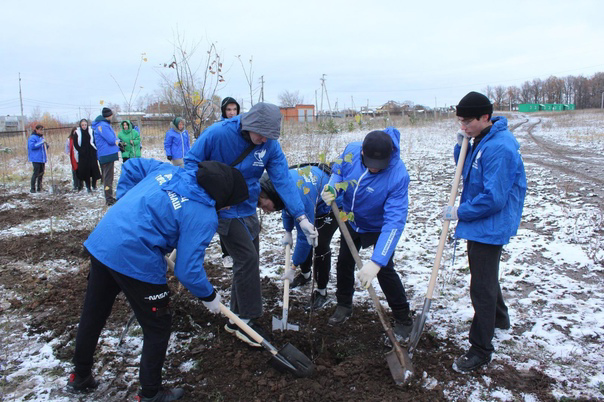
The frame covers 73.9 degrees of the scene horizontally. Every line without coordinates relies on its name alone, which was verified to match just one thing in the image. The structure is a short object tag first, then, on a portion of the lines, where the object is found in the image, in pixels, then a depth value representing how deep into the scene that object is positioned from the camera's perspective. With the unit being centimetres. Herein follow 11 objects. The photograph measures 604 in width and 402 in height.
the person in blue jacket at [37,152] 931
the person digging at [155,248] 212
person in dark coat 892
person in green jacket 870
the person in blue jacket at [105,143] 827
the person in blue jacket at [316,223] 322
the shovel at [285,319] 310
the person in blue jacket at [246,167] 279
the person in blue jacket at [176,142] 849
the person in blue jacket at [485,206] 239
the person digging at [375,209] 272
